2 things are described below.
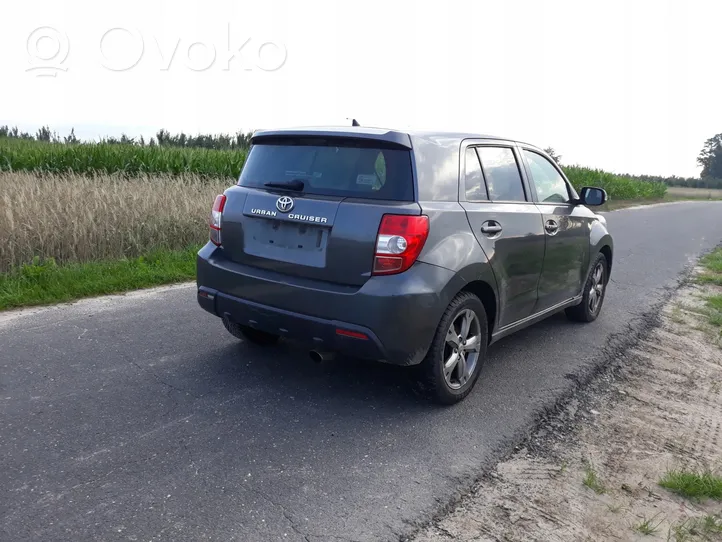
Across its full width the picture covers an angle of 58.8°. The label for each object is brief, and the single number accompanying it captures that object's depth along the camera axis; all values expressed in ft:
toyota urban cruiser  12.53
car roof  13.28
